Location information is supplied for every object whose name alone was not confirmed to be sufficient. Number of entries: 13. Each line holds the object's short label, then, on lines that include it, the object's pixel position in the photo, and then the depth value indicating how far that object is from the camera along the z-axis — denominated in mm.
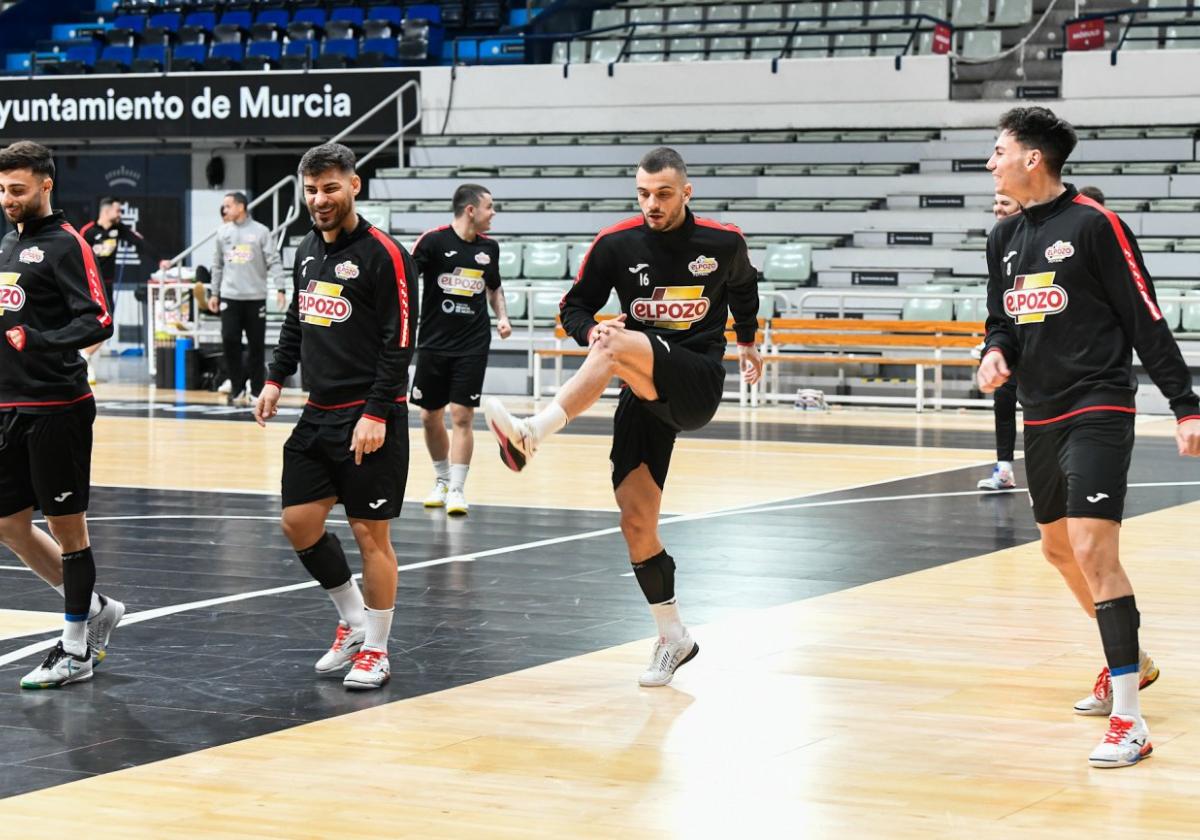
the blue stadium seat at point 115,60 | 26781
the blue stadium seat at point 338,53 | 25438
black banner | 25062
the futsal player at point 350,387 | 6020
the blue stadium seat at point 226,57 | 25969
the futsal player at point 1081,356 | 5008
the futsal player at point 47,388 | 5938
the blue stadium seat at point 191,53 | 27303
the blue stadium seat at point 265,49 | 26612
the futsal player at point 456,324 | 10711
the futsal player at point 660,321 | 5973
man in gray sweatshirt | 17828
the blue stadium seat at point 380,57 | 25562
